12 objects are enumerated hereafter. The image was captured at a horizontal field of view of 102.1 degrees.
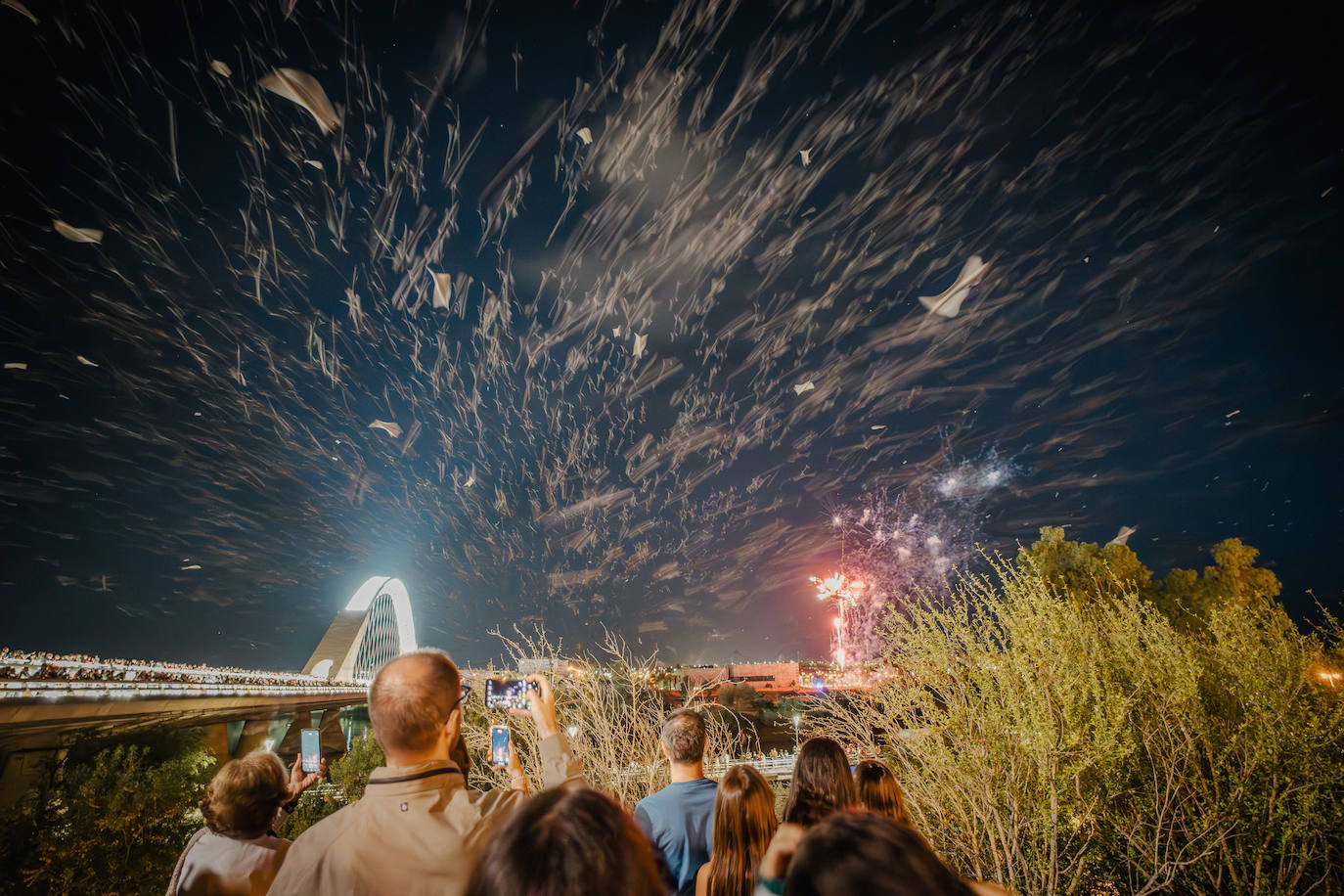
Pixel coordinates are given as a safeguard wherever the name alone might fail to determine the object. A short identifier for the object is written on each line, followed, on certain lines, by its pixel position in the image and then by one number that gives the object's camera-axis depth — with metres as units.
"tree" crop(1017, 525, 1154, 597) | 32.44
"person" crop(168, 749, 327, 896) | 2.64
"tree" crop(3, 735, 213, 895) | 7.33
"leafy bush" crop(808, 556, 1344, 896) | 6.05
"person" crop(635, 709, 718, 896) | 3.15
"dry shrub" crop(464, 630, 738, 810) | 10.60
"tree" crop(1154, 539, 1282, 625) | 30.49
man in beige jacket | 1.77
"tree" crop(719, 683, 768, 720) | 38.12
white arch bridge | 25.22
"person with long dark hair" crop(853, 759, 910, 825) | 3.63
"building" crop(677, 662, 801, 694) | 56.81
